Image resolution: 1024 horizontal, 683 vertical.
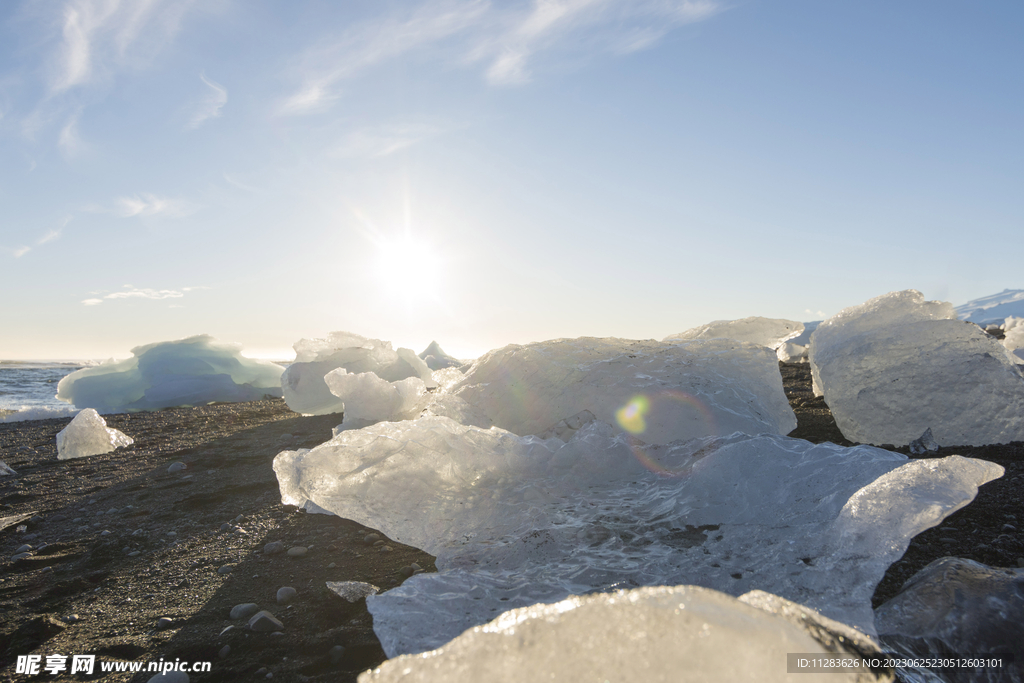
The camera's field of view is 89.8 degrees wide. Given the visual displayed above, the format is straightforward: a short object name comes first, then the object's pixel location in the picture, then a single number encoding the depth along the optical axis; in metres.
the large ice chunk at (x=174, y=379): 9.59
